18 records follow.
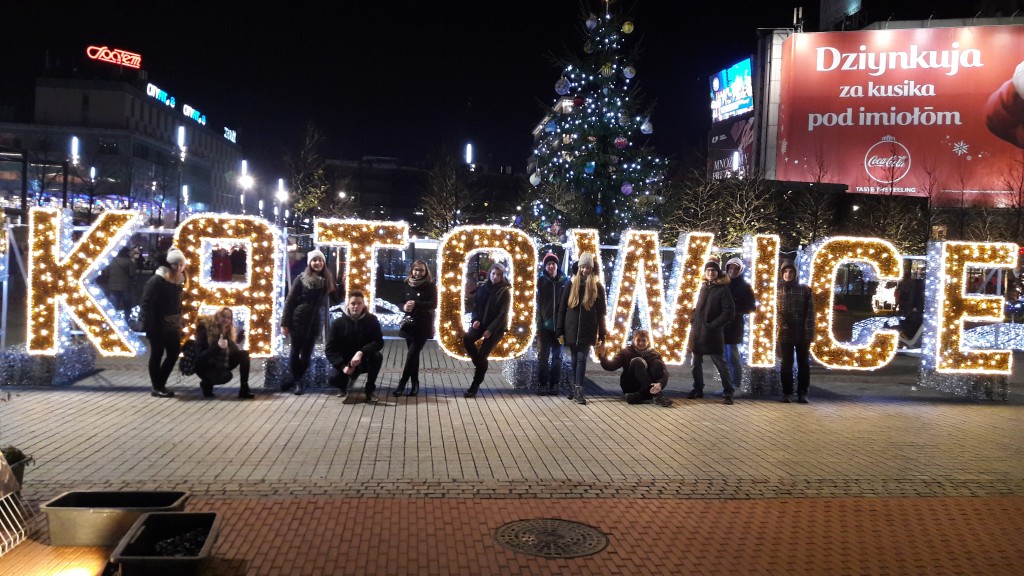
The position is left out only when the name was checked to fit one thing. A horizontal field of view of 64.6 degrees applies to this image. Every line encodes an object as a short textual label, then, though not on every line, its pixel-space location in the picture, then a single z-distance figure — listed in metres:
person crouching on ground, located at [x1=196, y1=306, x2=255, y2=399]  10.20
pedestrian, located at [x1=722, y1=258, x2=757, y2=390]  11.27
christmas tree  20.55
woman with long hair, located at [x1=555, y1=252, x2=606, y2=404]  10.58
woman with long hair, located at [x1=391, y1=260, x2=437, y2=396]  10.70
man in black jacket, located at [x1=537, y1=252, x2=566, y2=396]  11.41
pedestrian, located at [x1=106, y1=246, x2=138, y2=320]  17.41
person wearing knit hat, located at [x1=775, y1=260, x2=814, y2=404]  10.94
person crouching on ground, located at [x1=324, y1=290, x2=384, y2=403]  10.20
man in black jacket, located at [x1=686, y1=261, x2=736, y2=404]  10.92
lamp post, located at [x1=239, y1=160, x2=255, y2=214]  36.53
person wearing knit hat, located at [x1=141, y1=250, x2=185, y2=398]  10.14
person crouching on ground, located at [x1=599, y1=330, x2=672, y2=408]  10.80
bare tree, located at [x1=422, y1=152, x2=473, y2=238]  52.78
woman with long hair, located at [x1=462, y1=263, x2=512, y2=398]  10.94
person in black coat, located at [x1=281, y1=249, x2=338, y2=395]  10.69
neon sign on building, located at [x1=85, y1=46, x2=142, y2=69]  84.00
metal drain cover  5.31
